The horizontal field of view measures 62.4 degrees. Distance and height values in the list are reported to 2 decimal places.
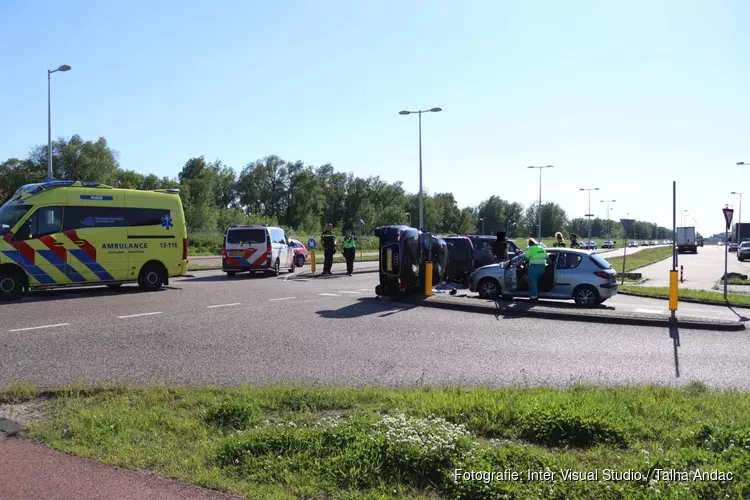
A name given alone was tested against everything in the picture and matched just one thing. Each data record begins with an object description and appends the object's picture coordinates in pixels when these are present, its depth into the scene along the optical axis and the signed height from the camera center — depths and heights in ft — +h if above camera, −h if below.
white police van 75.97 -1.38
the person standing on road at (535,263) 49.21 -1.91
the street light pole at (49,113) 86.45 +17.73
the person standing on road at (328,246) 81.00 -0.95
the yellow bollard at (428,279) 51.01 -3.31
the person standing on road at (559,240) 58.28 -0.09
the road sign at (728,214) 57.52 +2.37
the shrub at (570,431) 15.38 -4.88
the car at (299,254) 102.30 -2.52
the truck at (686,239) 265.62 +0.07
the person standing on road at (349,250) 80.48 -1.45
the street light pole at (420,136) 121.60 +20.83
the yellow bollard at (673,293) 41.32 -3.59
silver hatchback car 49.49 -3.19
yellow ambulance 48.14 +0.14
